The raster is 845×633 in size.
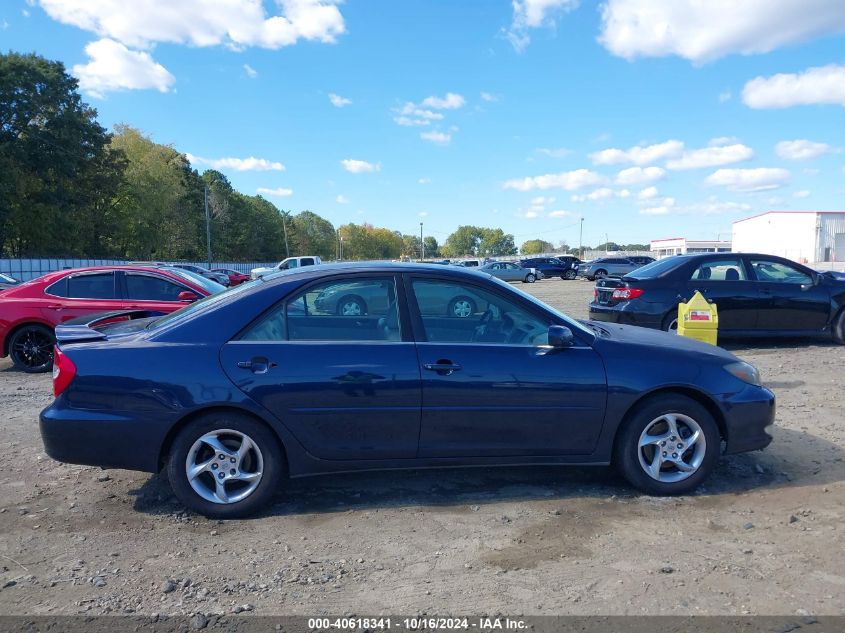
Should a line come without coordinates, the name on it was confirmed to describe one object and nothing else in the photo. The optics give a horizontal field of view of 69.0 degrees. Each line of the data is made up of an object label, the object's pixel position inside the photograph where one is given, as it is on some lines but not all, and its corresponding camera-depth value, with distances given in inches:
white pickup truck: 1269.2
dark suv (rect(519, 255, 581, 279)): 1875.0
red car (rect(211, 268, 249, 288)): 1128.8
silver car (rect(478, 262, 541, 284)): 1701.5
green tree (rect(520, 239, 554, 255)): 6188.0
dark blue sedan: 147.6
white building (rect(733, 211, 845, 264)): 2177.7
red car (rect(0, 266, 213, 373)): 333.4
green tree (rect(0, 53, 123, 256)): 1772.9
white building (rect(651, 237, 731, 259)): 3299.7
